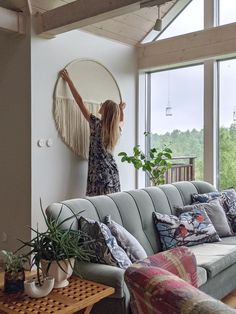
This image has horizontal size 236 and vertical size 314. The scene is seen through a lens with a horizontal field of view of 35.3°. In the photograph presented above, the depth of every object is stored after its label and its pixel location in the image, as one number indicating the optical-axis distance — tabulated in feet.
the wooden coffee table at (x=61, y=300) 5.52
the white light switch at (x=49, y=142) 13.00
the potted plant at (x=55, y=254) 6.24
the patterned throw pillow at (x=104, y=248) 7.54
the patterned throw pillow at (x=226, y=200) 11.73
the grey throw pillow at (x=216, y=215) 11.19
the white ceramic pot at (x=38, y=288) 5.92
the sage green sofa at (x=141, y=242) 7.02
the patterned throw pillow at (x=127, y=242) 8.18
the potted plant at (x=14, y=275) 6.06
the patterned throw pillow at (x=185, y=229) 9.99
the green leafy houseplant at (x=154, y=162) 14.82
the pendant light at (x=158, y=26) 12.02
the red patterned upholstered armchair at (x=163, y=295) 3.16
